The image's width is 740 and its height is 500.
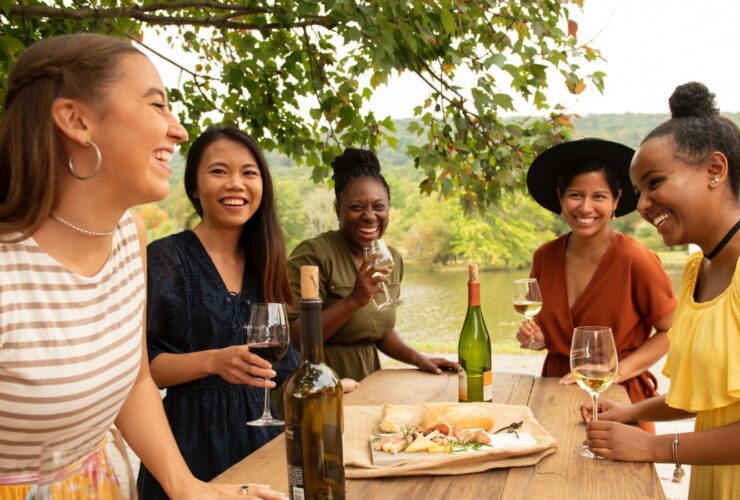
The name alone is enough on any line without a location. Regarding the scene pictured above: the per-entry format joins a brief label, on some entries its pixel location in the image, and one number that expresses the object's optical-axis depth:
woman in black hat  3.12
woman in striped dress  1.42
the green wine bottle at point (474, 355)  2.42
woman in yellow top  1.82
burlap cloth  1.72
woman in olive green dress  3.38
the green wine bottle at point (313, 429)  1.33
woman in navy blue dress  2.43
